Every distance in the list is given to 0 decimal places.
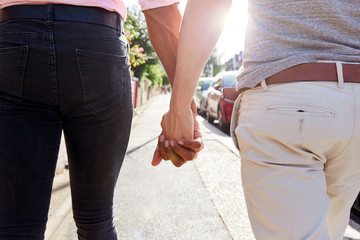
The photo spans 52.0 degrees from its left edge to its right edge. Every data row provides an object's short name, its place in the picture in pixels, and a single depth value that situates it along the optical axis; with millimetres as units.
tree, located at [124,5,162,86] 16281
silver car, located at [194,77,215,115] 15017
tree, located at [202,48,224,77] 67312
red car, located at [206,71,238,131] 9528
